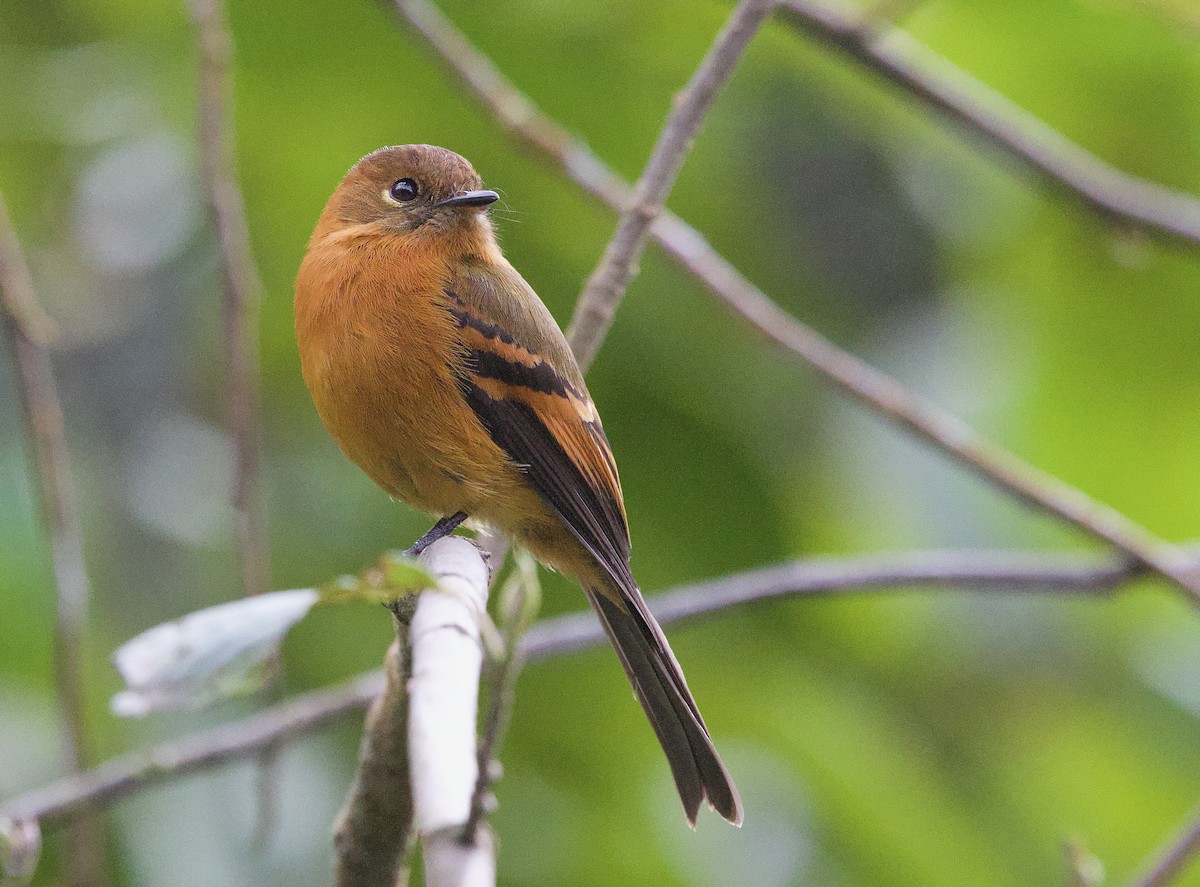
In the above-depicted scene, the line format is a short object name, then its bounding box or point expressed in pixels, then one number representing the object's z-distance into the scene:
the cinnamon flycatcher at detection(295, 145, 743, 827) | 6.79
